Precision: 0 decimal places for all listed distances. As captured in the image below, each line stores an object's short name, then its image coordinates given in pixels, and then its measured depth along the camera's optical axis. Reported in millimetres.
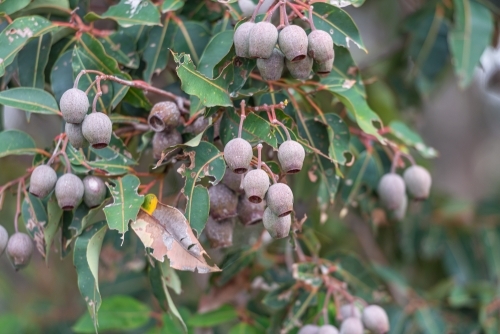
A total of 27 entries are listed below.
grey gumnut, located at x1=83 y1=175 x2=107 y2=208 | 1024
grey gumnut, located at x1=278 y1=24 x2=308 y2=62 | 967
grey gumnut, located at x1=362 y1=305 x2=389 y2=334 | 1112
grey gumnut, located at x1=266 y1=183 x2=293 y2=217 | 959
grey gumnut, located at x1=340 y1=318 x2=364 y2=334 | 1084
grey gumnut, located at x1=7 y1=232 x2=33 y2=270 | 1035
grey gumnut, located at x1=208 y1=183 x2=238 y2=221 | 1024
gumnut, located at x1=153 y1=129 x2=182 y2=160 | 1033
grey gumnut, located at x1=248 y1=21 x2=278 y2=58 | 967
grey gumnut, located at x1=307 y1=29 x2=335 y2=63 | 981
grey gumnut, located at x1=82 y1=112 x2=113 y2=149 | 968
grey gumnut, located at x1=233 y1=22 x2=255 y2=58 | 982
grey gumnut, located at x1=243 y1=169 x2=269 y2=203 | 957
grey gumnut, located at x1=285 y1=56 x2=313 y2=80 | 984
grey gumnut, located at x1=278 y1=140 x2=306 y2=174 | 968
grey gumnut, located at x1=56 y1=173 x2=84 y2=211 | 999
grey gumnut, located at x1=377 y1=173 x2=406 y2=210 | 1150
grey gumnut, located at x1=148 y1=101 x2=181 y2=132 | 1024
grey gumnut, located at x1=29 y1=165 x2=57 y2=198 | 999
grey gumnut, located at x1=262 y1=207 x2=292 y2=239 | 971
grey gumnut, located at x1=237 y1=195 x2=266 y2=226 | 1039
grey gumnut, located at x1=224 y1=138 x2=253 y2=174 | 960
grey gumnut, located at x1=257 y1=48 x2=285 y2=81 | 988
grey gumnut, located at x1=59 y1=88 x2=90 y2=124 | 968
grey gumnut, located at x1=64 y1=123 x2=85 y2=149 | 982
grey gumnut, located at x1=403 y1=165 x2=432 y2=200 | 1160
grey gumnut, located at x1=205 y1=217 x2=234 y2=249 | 1048
